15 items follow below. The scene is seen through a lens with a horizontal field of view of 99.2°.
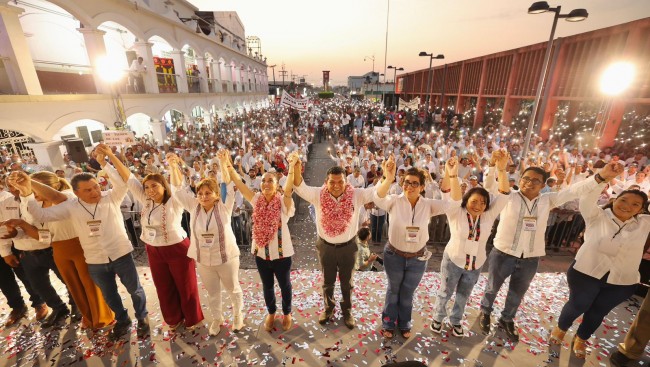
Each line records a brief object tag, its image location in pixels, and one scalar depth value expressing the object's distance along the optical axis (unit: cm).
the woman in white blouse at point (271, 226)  302
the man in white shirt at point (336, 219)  301
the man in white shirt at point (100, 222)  293
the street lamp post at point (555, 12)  594
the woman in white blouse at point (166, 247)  300
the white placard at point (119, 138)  755
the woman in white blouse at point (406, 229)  287
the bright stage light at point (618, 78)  963
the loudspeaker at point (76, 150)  673
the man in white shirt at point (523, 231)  298
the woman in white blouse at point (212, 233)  295
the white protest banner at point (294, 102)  1398
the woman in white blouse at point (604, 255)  274
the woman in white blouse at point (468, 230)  291
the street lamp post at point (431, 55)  1509
